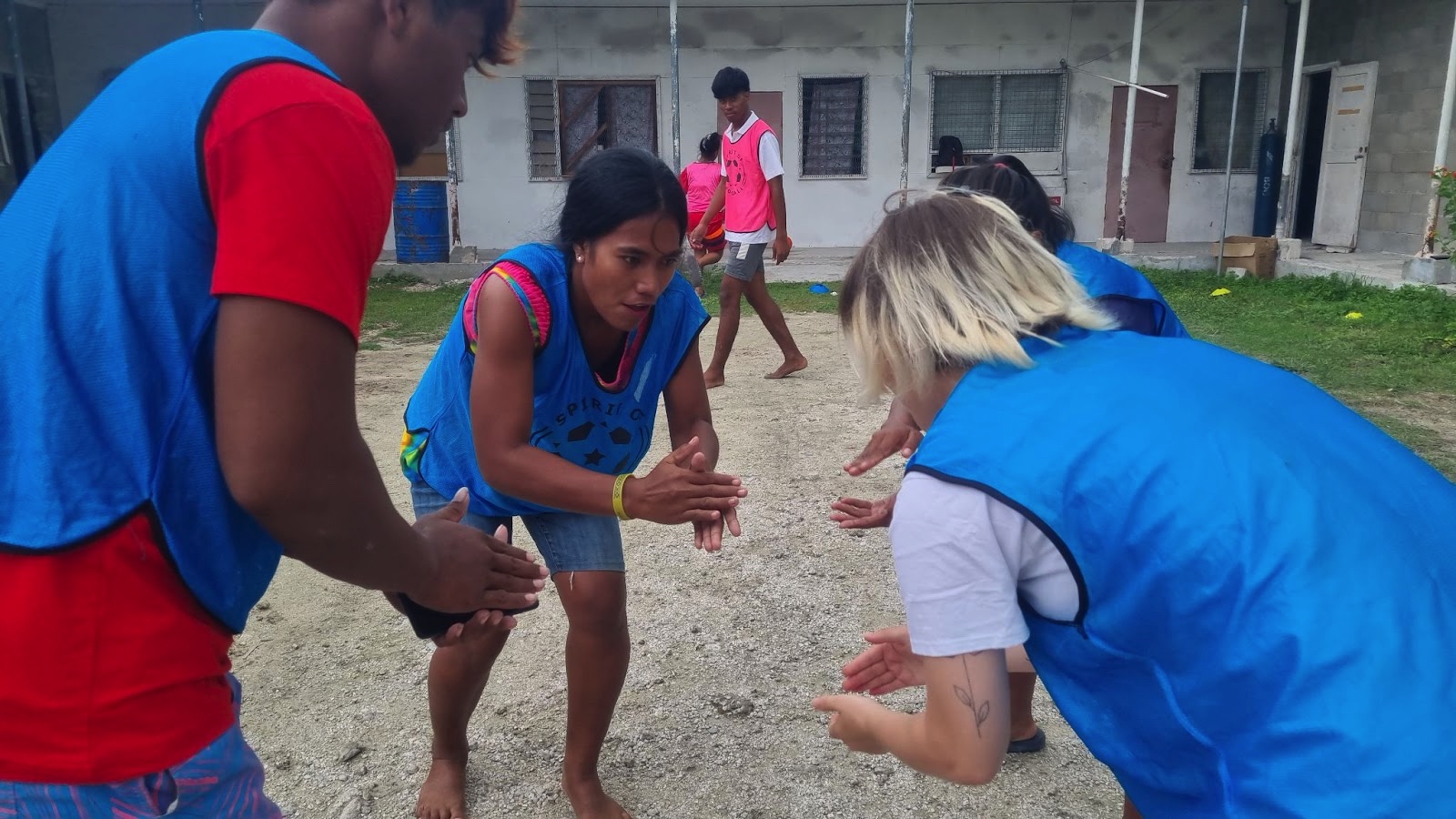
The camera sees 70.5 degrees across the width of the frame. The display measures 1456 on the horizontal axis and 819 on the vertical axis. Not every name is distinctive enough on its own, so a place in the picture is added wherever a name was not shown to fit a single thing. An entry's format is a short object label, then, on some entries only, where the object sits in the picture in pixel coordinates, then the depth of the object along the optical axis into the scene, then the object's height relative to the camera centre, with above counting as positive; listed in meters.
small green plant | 8.86 -0.21
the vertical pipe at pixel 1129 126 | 12.52 +0.50
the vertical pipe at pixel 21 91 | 11.83 +0.89
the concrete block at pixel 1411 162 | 12.23 +0.07
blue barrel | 13.39 -0.69
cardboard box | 12.27 -1.00
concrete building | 14.63 +1.08
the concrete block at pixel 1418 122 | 12.19 +0.54
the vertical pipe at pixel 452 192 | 13.38 -0.32
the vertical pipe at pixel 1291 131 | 12.27 +0.45
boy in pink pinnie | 6.95 -0.32
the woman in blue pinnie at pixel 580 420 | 2.24 -0.59
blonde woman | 1.14 -0.44
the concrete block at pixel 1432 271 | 10.16 -0.99
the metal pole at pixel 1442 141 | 10.24 +0.27
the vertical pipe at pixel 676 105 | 11.59 +0.69
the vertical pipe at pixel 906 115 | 11.82 +0.61
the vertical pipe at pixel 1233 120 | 12.05 +0.56
